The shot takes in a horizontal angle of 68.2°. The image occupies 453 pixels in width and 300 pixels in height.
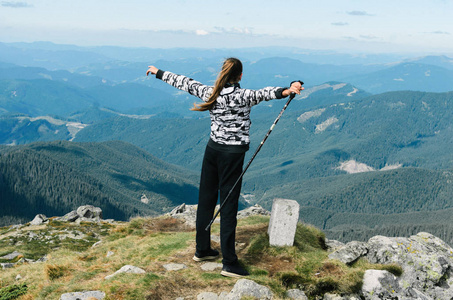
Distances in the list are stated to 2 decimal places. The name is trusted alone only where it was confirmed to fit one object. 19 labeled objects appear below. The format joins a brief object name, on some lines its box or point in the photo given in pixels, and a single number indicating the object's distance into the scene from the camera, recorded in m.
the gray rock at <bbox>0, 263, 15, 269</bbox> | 20.35
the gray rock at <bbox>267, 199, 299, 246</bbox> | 14.19
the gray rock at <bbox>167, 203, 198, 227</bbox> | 25.59
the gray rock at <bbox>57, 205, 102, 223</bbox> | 38.95
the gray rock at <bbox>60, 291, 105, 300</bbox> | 9.55
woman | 10.60
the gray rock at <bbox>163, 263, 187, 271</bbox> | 12.44
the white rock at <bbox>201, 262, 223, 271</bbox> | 12.39
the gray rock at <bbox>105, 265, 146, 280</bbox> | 11.71
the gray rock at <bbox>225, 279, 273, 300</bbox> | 9.79
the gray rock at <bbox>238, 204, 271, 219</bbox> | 31.78
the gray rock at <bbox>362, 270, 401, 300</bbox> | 11.12
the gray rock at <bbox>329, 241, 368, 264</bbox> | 13.39
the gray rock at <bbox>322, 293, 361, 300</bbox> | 10.66
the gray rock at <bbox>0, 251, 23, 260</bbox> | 23.71
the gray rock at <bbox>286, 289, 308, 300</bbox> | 10.32
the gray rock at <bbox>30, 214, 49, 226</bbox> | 38.47
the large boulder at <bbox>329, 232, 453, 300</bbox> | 13.35
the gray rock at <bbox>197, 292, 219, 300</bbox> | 9.95
